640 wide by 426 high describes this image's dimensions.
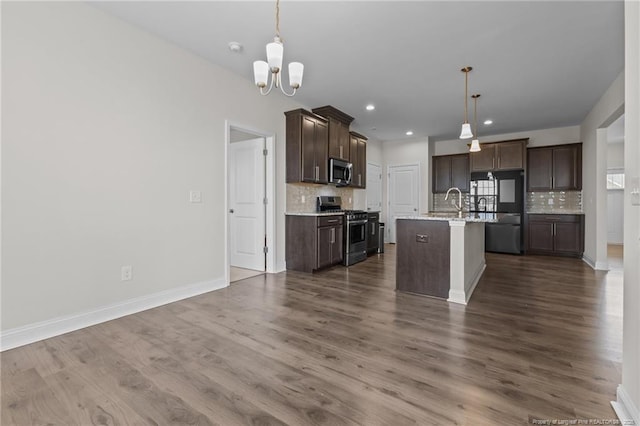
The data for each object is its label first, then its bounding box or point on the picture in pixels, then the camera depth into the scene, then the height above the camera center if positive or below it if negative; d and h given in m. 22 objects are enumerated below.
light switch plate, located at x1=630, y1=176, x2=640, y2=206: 1.30 +0.09
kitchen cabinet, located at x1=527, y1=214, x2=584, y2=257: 5.61 -0.48
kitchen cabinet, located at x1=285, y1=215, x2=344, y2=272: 4.36 -0.49
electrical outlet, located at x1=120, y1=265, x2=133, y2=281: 2.72 -0.58
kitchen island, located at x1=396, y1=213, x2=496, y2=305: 3.10 -0.51
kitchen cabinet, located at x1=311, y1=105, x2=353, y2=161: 5.01 +1.43
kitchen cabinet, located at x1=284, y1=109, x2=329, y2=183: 4.47 +0.98
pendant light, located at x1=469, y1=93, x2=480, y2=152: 4.10 +1.63
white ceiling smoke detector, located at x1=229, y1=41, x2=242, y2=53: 3.00 +1.70
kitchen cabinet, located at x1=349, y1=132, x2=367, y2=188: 5.78 +1.03
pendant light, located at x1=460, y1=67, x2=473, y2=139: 3.55 +0.99
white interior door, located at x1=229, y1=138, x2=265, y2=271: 4.44 +0.10
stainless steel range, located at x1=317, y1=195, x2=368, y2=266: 4.98 -0.35
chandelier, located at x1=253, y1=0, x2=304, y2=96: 1.98 +1.01
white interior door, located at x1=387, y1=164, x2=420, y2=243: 7.32 +0.48
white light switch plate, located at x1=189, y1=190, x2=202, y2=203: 3.28 +0.16
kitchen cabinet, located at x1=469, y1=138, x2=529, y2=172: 6.12 +1.15
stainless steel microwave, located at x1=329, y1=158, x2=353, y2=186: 5.03 +0.69
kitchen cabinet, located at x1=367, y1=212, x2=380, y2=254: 5.80 -0.45
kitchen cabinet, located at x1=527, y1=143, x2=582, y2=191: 5.79 +0.86
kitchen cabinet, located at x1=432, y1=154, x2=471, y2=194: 6.84 +0.90
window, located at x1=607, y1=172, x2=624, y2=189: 7.69 +0.78
